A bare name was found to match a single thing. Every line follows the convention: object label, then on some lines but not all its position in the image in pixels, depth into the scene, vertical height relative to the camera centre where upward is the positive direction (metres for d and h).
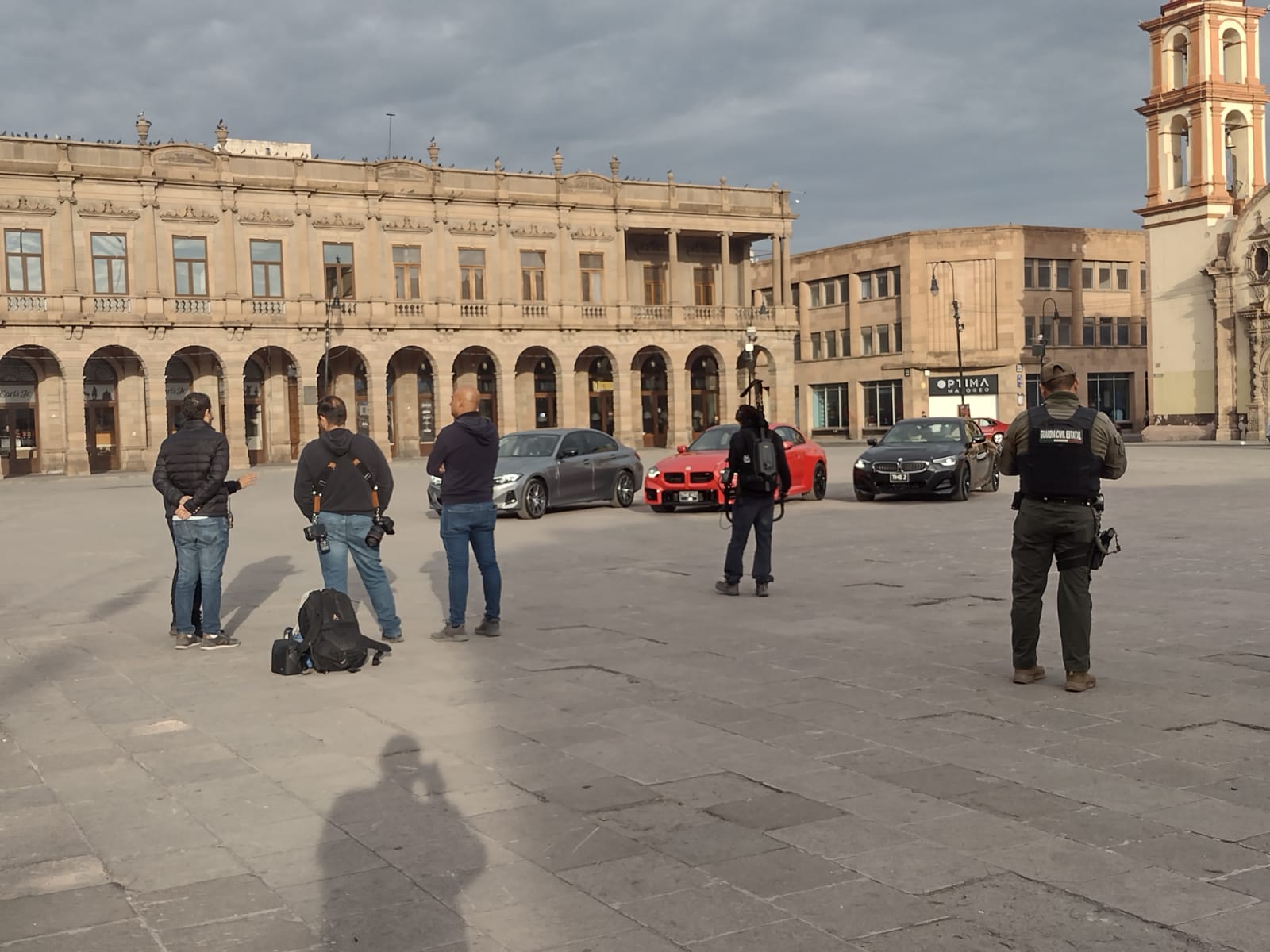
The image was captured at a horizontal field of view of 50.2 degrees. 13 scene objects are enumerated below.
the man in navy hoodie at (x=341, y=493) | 10.28 -0.40
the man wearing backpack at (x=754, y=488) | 12.78 -0.59
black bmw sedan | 24.59 -0.75
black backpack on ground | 9.33 -1.39
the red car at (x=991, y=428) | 38.16 -0.33
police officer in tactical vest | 8.06 -0.50
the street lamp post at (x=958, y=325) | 62.06 +4.41
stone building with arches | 51.03 +5.97
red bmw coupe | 23.06 -0.80
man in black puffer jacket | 10.59 -0.49
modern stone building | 73.75 +5.61
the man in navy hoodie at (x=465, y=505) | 10.68 -0.55
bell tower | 59.50 +10.89
